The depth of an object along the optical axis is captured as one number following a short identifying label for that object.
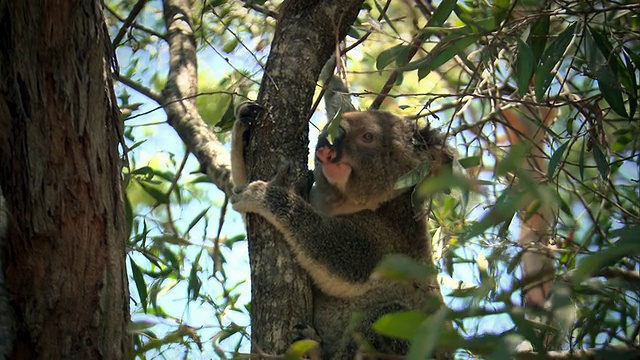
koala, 6.53
